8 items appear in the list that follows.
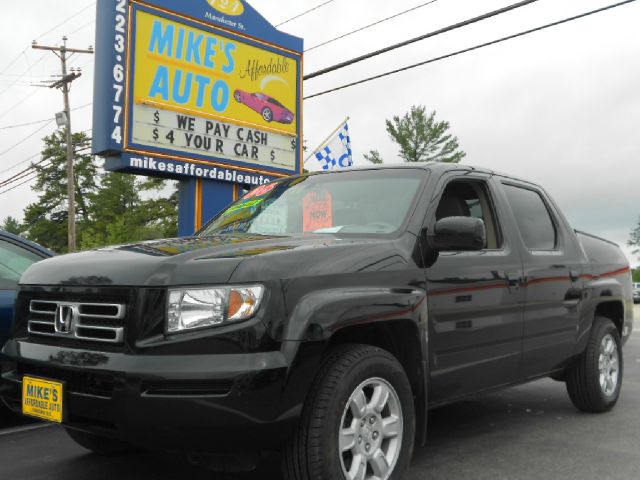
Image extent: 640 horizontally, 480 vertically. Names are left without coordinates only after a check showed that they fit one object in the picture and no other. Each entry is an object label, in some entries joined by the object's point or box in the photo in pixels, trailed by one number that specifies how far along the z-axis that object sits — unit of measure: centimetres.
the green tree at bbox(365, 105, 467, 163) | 5688
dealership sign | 1021
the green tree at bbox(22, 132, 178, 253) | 5800
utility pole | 3142
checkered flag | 1497
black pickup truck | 273
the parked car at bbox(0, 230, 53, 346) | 470
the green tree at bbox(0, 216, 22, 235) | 8824
